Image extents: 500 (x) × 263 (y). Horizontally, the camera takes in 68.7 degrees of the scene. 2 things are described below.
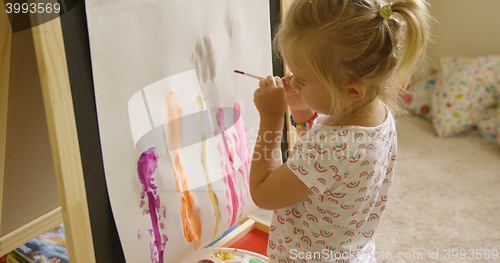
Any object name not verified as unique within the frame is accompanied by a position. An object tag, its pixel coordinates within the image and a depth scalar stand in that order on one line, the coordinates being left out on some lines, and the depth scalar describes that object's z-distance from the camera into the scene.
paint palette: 1.05
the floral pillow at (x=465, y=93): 2.27
